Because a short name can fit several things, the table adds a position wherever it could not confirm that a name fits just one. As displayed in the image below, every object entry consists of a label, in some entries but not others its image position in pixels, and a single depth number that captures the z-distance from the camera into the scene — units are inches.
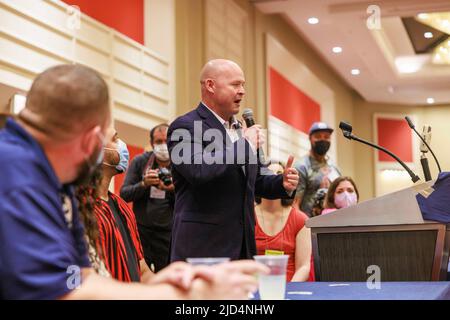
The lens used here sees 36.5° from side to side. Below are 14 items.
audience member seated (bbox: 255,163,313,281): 131.3
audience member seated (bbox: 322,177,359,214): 168.7
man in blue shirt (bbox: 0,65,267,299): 38.7
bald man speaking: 94.9
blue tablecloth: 59.1
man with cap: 207.6
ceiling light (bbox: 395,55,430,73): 495.0
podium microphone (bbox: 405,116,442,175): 112.2
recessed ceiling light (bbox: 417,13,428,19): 387.8
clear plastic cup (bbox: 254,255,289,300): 52.0
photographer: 159.3
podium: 95.5
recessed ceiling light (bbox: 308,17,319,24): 366.0
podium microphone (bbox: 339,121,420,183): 106.5
